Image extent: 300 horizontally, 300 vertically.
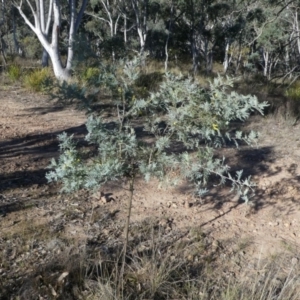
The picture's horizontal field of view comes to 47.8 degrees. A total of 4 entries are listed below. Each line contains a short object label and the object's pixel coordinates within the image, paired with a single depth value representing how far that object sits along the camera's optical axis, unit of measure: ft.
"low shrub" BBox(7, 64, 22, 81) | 25.96
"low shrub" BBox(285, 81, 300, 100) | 25.81
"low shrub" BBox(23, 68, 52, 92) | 23.85
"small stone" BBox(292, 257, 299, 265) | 10.63
